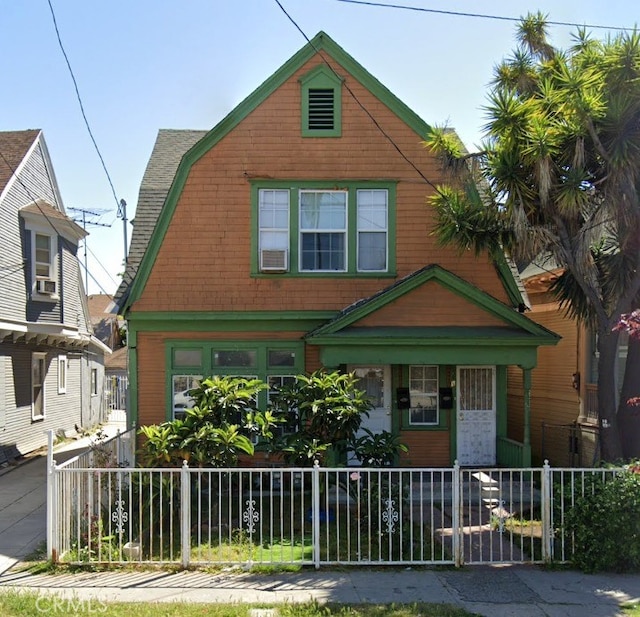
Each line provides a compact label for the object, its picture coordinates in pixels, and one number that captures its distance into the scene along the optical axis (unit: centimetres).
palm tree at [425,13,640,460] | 868
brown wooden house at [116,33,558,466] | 1216
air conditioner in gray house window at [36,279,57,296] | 1692
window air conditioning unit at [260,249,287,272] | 1214
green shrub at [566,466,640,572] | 714
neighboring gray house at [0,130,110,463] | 1563
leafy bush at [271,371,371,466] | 833
